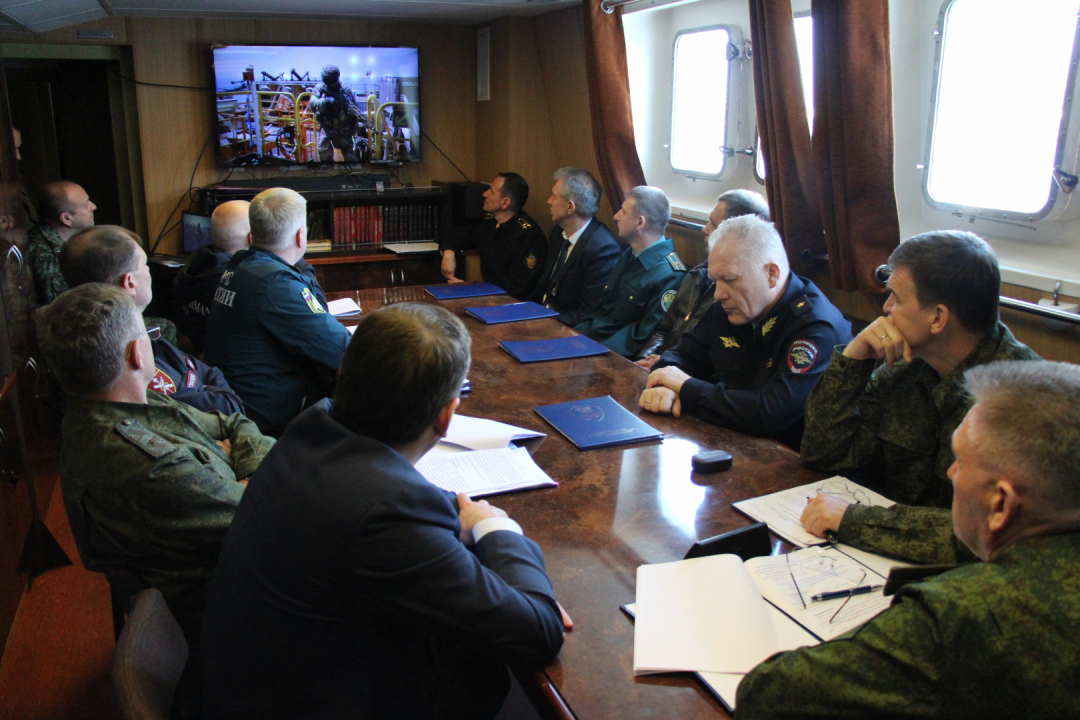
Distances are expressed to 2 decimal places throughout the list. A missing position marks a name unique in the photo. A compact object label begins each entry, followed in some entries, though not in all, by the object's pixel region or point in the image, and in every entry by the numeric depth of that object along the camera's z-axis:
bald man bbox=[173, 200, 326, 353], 3.66
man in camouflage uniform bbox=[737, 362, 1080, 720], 0.96
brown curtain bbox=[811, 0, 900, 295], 2.75
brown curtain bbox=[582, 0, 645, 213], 4.40
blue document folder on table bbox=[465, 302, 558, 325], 3.41
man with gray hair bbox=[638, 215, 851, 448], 2.28
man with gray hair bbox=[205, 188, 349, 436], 2.72
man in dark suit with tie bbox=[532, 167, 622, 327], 4.30
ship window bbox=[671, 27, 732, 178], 4.36
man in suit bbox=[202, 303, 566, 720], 1.20
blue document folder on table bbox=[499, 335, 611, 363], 2.87
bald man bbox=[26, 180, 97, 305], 3.79
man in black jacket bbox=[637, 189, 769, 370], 3.32
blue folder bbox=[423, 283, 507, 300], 3.90
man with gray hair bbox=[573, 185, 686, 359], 3.74
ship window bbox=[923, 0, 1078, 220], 2.57
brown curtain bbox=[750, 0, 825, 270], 3.18
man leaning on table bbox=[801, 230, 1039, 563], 1.81
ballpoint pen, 1.42
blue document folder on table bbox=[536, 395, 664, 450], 2.13
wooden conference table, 1.24
